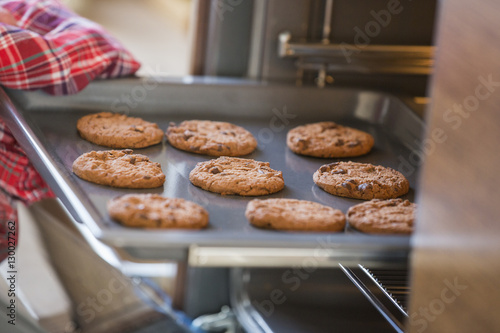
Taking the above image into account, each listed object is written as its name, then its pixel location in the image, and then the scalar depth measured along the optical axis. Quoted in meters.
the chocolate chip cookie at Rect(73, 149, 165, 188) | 0.99
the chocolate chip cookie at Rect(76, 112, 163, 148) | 1.09
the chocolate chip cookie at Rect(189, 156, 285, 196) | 1.00
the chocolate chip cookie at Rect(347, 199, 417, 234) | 0.92
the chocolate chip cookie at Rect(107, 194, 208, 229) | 0.90
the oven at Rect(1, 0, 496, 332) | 0.86
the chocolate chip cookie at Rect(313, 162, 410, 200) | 1.02
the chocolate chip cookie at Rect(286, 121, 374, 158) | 1.11
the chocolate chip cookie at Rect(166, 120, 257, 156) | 1.09
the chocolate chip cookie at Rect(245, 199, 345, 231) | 0.93
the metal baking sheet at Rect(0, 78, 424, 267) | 0.86
